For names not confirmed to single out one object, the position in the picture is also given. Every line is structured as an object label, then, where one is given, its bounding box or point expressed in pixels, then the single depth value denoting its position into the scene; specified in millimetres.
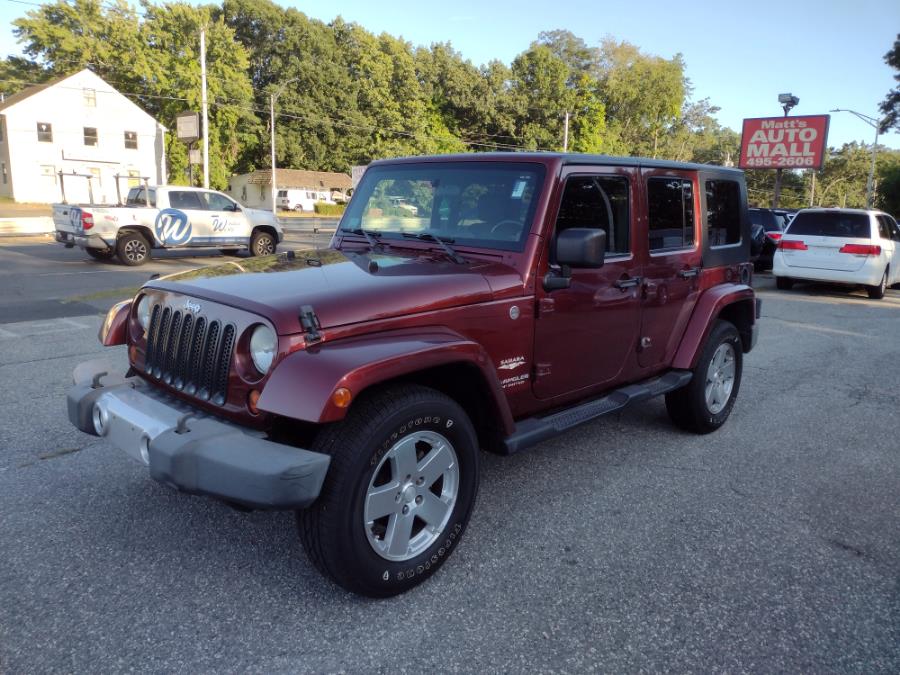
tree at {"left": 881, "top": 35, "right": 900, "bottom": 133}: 35469
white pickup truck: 14625
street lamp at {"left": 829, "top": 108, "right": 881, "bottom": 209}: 35028
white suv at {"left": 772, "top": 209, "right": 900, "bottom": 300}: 12352
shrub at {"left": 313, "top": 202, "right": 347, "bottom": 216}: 61469
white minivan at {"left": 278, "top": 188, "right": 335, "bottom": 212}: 63562
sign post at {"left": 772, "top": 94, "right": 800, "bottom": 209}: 22828
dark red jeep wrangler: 2479
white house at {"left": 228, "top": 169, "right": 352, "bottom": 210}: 64312
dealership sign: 27484
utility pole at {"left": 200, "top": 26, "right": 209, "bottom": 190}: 30802
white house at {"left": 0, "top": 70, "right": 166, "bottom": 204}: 47156
